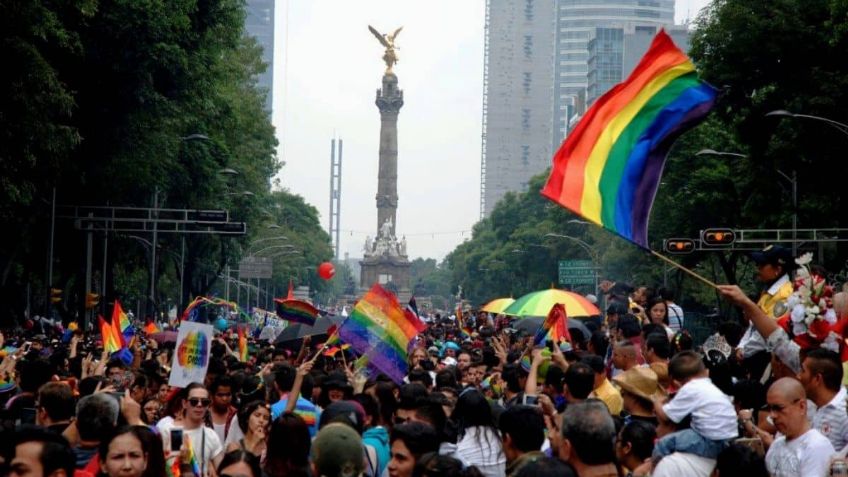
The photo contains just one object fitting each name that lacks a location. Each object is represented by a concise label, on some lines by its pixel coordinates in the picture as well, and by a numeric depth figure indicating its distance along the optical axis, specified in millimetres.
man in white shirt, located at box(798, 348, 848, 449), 8320
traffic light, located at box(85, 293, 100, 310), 38156
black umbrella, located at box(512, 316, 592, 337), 25908
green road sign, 83938
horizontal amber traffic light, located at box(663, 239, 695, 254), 33375
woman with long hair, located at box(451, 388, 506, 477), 9102
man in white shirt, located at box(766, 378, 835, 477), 7641
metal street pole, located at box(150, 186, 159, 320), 46128
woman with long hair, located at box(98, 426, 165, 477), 7944
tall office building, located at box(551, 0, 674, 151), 159125
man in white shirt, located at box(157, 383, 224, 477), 10203
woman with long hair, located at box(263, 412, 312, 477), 8117
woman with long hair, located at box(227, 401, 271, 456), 10000
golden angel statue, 126250
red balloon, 69706
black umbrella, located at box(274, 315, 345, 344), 23828
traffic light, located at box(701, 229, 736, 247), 35625
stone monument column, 129625
